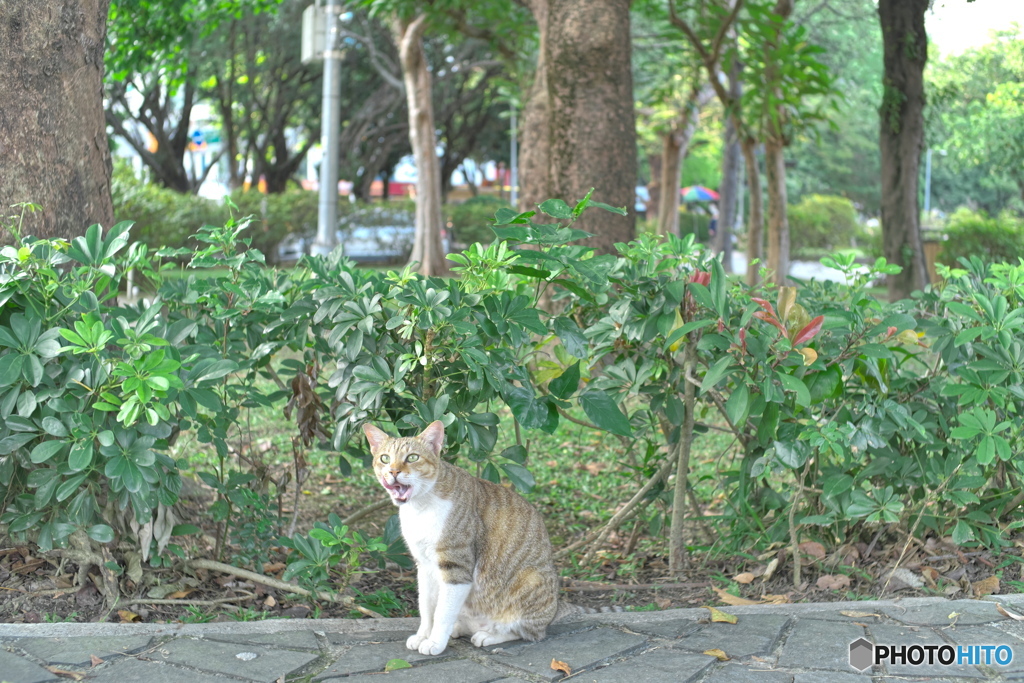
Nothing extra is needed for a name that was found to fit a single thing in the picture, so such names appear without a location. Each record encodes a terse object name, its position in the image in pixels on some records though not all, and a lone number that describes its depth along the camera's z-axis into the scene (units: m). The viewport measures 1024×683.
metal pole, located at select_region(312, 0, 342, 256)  10.93
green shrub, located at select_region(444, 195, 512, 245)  22.61
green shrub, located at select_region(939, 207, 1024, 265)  11.38
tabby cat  2.92
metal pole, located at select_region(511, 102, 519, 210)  30.01
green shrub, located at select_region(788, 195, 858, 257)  27.22
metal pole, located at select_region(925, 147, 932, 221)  32.69
